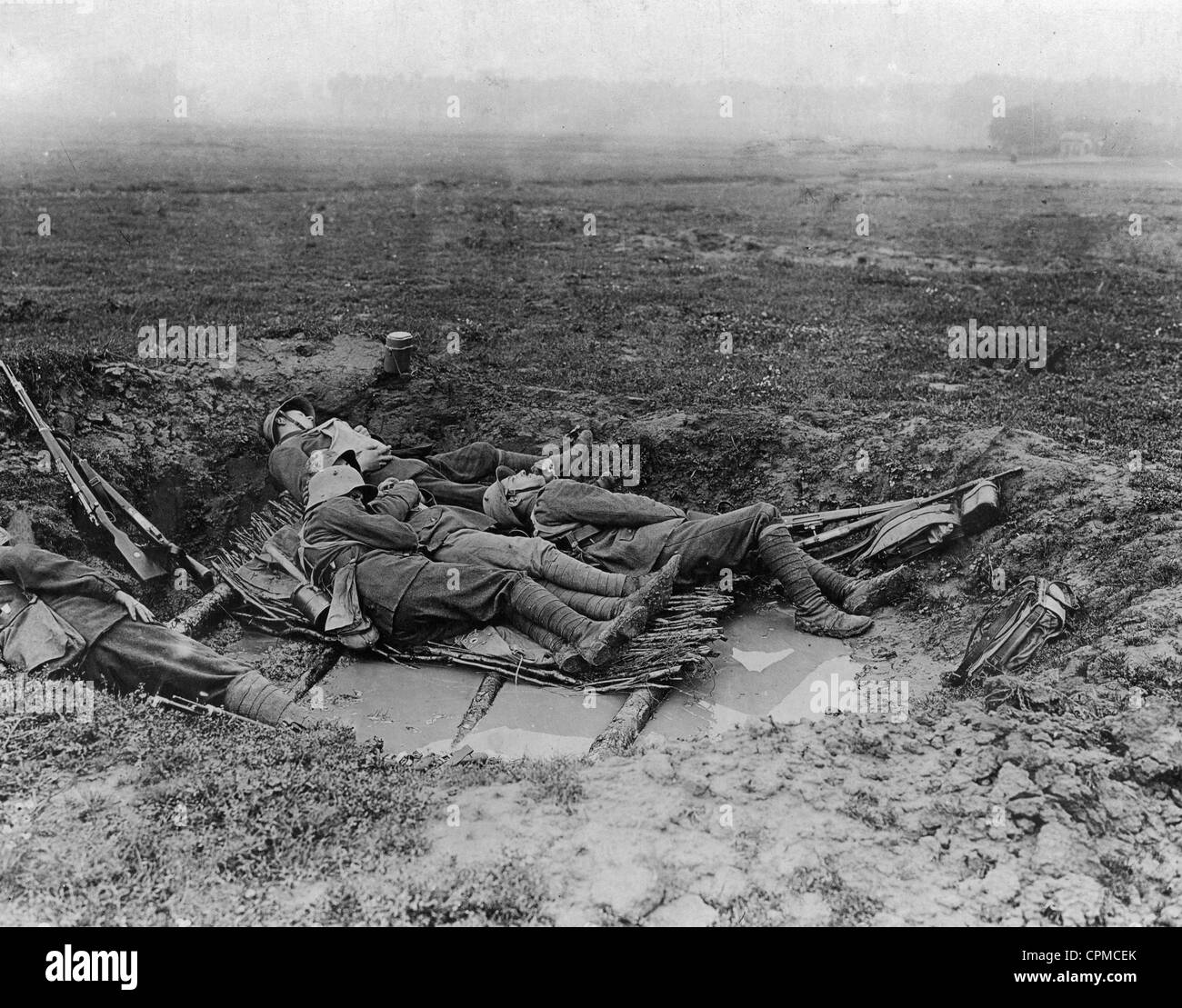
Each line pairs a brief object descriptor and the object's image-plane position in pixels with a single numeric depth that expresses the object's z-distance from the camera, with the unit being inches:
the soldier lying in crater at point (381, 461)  273.1
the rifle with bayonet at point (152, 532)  245.4
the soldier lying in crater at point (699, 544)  235.0
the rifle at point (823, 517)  256.4
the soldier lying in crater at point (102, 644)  197.3
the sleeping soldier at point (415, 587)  222.7
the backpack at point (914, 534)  247.4
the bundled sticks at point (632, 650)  213.2
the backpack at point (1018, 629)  207.2
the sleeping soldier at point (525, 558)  223.5
